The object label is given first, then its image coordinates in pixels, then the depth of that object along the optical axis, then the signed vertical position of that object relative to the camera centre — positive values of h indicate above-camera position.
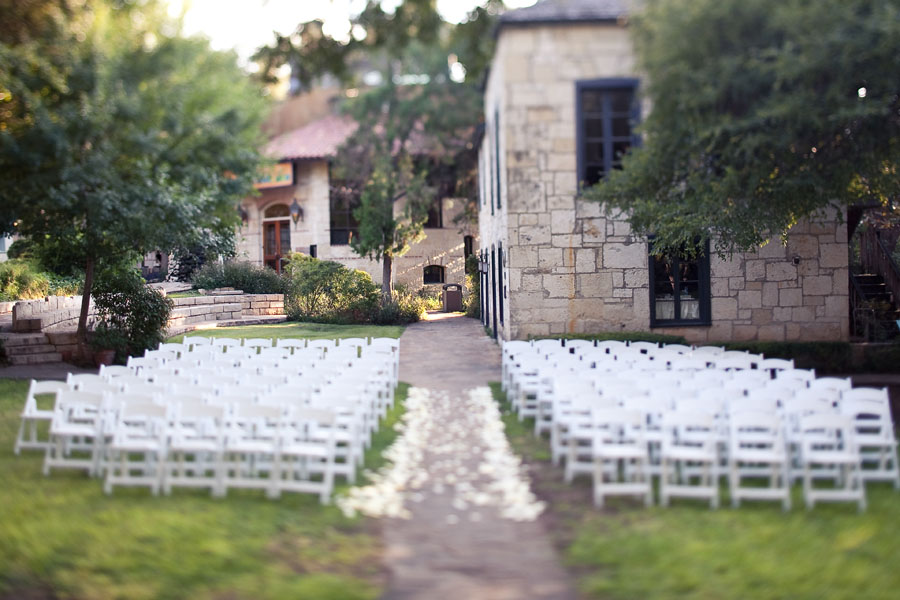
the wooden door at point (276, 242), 36.31 +2.50
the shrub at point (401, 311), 25.89 -0.28
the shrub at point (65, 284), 23.15 +0.59
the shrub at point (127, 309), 17.47 -0.07
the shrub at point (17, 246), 16.00 +1.19
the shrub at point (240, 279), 28.33 +0.82
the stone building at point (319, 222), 34.31 +3.20
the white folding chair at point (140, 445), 7.64 -1.23
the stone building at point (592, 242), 16.81 +1.07
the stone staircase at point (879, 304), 19.17 -0.24
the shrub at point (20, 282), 21.98 +0.64
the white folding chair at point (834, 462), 7.20 -1.39
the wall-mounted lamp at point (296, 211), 35.03 +3.62
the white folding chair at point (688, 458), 7.30 -1.35
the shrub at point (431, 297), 32.06 +0.13
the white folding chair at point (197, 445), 7.65 -1.25
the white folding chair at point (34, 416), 9.13 -1.12
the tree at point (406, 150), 27.70 +5.04
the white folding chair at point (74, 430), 8.33 -1.18
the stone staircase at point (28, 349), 17.14 -0.81
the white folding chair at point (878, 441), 7.87 -1.31
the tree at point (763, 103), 9.53 +2.20
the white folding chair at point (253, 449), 7.64 -1.32
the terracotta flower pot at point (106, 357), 16.97 -0.97
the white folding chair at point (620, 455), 7.38 -1.37
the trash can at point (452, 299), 31.81 +0.05
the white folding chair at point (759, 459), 7.22 -1.35
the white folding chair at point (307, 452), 7.58 -1.34
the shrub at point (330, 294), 25.91 +0.24
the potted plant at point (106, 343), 17.02 -0.72
